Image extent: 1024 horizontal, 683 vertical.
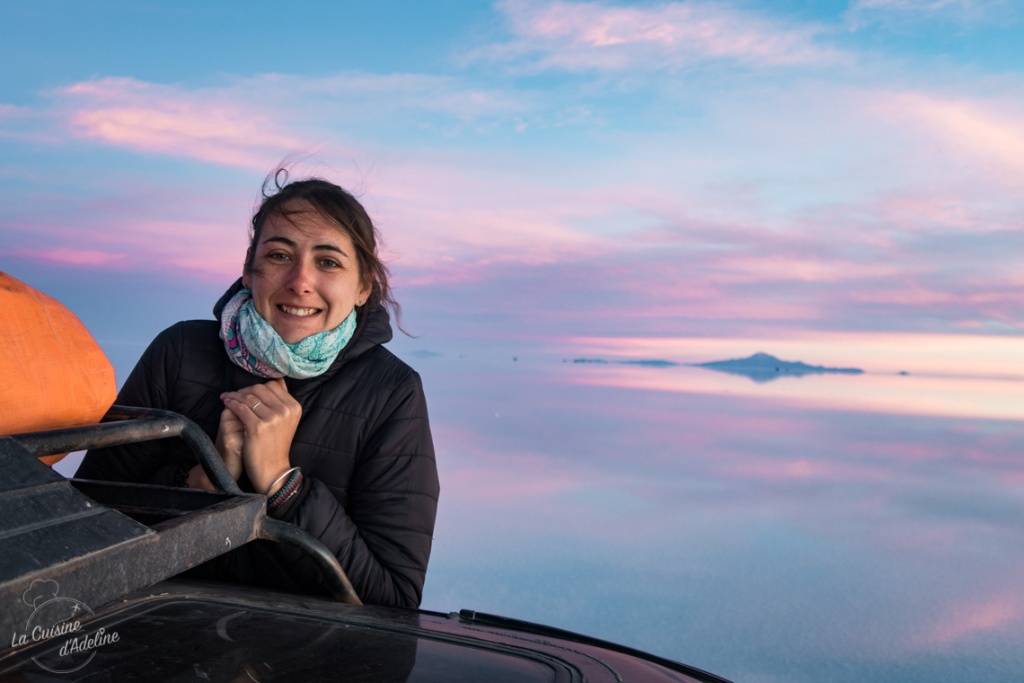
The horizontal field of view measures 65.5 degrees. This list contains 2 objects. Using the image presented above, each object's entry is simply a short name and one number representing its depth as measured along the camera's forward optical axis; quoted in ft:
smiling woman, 4.83
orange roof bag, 2.56
